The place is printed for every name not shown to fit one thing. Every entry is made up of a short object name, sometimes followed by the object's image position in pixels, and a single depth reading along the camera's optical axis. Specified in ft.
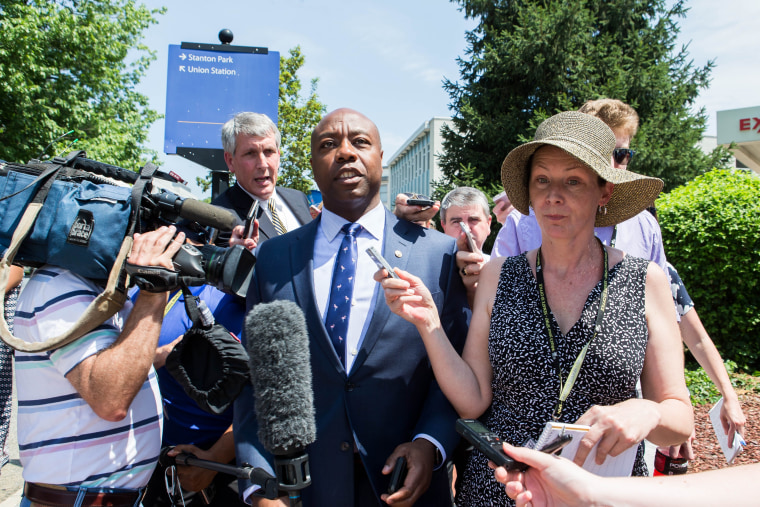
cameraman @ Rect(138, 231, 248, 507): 7.63
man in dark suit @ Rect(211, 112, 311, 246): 11.68
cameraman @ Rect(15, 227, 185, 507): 5.82
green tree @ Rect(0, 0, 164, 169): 45.39
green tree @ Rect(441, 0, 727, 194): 47.70
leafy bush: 22.50
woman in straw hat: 5.85
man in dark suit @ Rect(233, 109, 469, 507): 6.28
